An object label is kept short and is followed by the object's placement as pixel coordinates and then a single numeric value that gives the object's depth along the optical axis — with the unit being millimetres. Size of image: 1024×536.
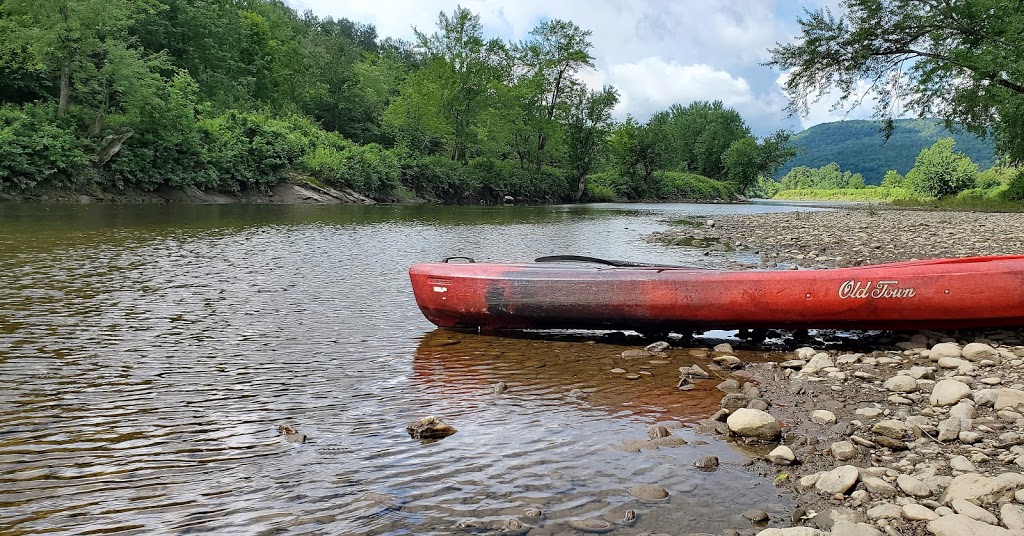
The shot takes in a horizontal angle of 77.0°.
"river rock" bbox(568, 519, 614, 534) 2920
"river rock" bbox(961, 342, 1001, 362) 5168
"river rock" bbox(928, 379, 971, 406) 4199
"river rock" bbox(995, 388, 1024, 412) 3963
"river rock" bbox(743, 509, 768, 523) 2988
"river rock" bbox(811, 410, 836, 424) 4199
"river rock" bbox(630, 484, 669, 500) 3275
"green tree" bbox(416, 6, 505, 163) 51938
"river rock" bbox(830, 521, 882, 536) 2660
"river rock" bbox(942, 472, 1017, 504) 2863
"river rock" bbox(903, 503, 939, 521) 2754
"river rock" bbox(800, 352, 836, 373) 5395
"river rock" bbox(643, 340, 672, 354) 6328
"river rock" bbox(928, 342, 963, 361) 5335
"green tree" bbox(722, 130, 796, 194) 89000
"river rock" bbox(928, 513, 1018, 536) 2535
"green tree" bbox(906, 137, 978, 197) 43047
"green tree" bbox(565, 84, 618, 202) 60625
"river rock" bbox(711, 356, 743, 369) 5730
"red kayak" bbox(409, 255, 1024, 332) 5633
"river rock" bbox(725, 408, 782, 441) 3971
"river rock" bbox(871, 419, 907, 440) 3769
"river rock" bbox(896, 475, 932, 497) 3014
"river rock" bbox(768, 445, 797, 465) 3613
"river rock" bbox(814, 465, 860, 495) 3150
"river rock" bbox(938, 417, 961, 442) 3672
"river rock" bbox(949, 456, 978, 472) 3227
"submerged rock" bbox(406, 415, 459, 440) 4043
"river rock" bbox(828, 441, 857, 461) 3602
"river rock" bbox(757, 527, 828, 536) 2650
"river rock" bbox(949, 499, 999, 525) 2678
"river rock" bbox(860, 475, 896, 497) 3062
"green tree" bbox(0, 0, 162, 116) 26391
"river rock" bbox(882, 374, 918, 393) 4672
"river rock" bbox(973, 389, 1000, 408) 4117
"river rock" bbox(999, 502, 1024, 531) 2607
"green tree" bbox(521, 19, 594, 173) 57438
